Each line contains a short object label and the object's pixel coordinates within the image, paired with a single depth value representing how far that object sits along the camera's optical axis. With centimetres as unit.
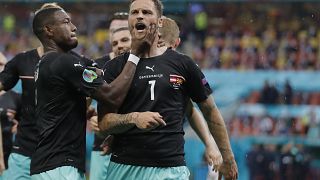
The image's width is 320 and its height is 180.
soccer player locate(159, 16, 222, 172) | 1267
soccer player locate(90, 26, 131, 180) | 1503
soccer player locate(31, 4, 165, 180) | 1047
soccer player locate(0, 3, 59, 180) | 1359
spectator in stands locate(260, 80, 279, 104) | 3668
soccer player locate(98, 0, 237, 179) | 1052
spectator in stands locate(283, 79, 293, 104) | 3636
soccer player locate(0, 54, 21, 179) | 1665
